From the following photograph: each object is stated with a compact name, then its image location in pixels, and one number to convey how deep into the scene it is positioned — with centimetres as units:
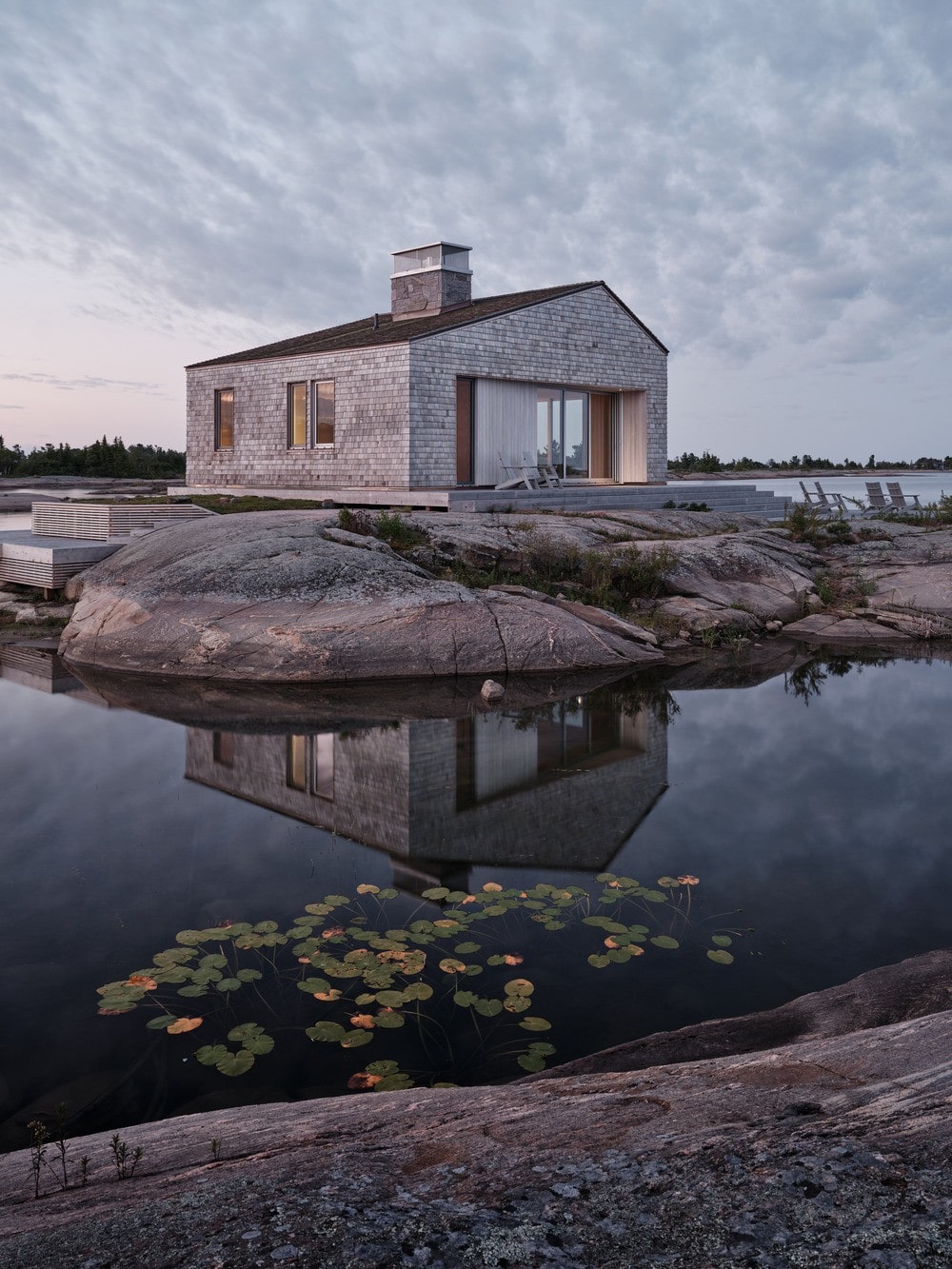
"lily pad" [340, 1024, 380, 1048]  418
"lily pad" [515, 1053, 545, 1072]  398
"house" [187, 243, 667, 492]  2205
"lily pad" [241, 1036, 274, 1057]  413
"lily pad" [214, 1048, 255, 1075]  399
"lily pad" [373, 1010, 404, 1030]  433
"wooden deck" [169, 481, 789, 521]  2039
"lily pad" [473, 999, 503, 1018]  441
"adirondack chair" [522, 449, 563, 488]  2384
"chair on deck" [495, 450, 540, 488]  2330
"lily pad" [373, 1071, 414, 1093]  385
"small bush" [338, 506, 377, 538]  1519
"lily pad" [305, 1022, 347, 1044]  422
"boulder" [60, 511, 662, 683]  1186
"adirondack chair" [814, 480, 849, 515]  2409
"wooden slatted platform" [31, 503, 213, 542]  1728
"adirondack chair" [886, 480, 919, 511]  2538
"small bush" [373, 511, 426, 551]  1533
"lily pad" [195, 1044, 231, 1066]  406
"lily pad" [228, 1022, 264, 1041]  425
